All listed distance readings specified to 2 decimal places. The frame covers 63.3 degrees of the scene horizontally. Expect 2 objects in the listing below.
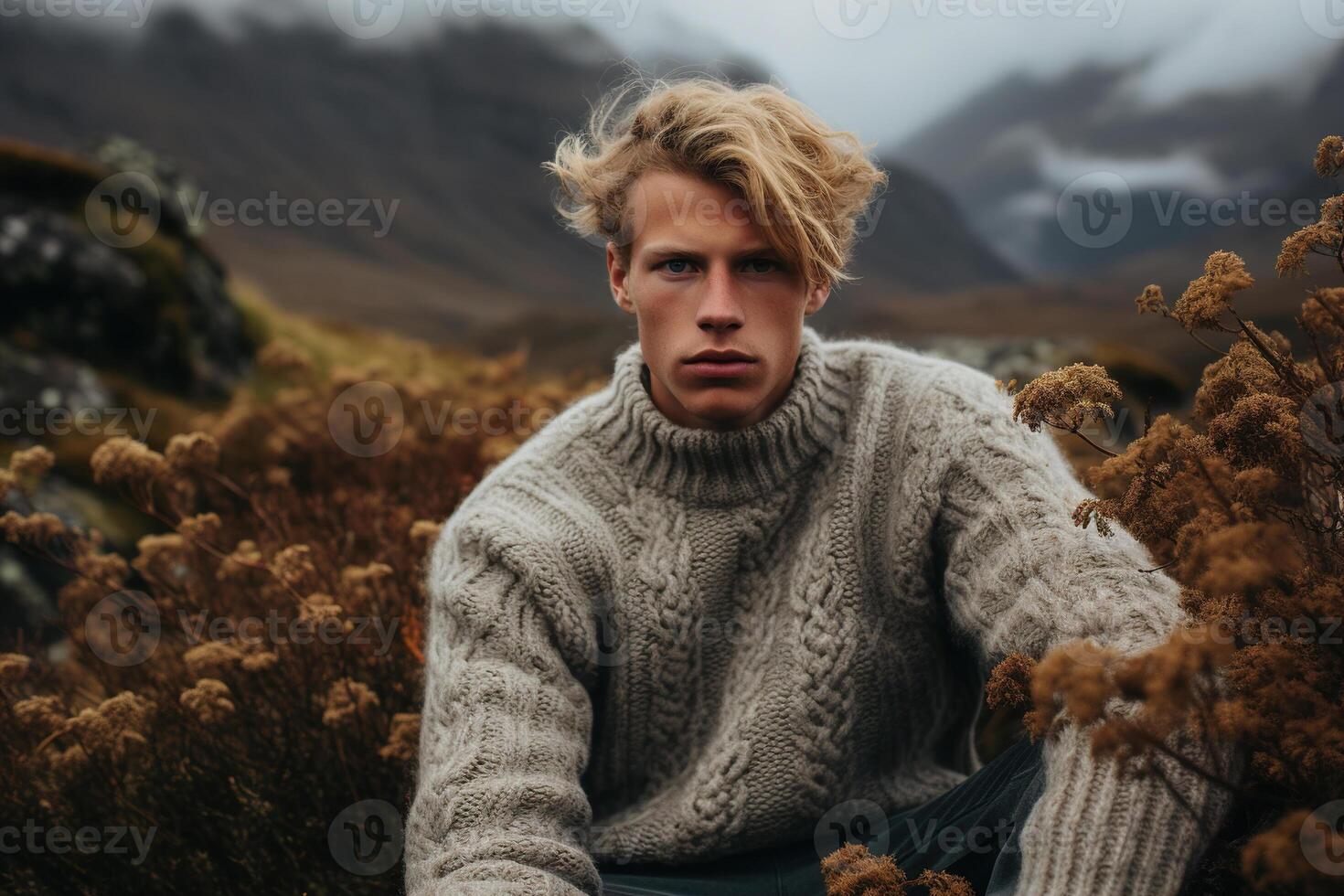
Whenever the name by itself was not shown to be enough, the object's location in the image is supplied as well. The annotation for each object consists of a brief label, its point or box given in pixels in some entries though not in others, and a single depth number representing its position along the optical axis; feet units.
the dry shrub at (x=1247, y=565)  4.64
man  8.08
